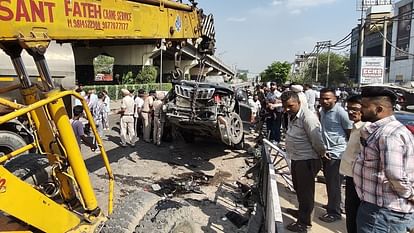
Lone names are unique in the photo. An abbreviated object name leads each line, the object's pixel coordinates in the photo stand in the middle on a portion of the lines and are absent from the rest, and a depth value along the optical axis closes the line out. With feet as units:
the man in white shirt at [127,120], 34.09
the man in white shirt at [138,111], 36.63
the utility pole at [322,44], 129.14
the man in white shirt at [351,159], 12.62
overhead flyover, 111.75
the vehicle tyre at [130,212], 9.84
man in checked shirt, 8.57
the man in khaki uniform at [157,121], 33.77
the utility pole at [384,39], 72.58
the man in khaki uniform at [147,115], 35.68
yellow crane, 8.23
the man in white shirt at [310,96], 36.22
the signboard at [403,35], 170.09
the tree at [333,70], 222.65
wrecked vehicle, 29.12
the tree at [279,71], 240.94
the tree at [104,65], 201.36
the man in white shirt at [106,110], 40.30
